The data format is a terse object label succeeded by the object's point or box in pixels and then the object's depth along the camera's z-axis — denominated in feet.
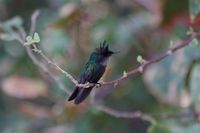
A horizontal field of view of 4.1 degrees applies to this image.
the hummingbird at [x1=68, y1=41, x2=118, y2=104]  10.73
